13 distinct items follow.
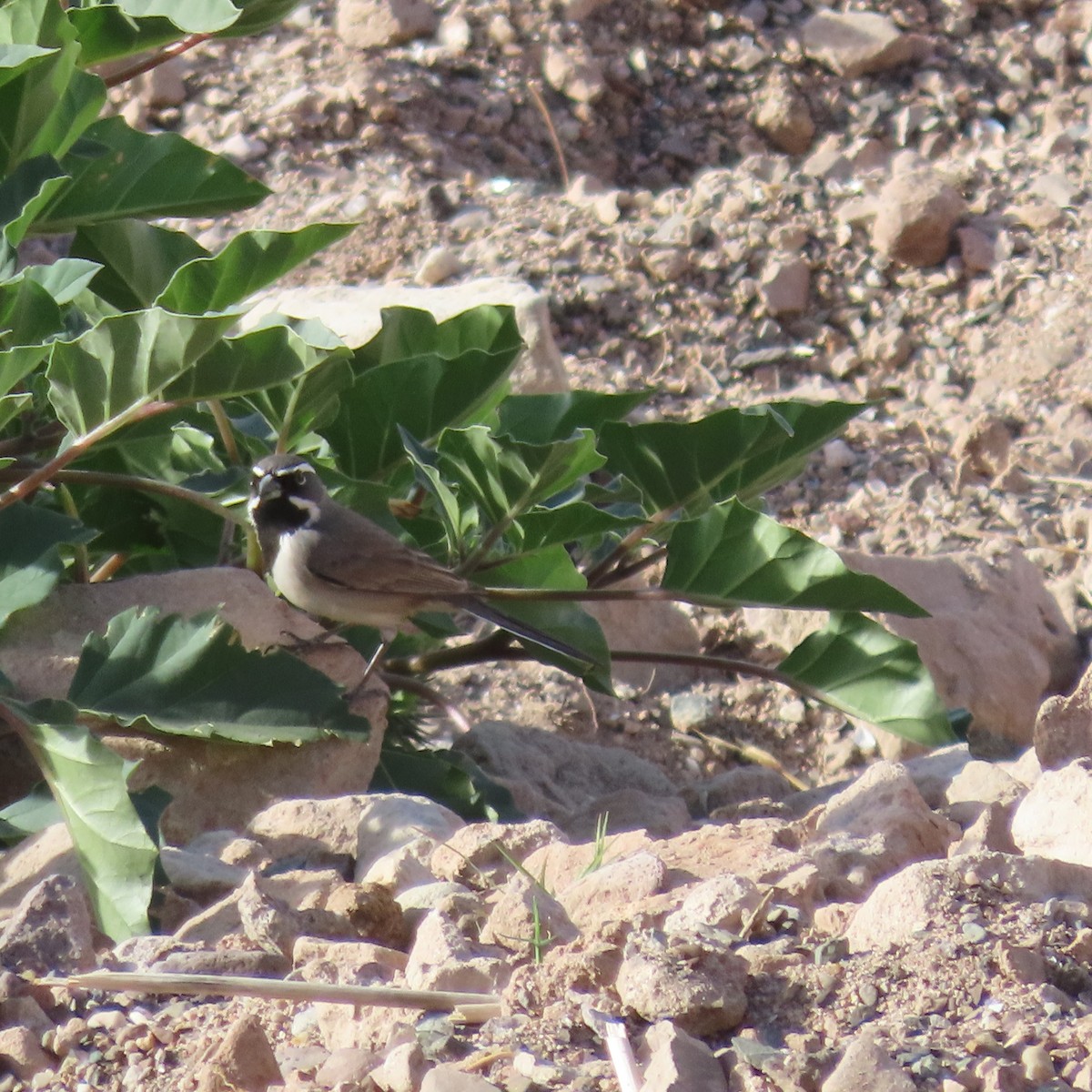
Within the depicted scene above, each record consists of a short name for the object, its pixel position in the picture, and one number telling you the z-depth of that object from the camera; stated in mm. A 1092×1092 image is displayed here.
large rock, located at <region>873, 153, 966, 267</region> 14992
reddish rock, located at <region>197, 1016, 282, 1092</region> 4652
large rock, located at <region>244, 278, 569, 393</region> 12555
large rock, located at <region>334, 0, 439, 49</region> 16766
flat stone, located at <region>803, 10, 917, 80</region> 16797
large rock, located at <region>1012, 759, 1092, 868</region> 5973
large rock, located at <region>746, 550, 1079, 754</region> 11141
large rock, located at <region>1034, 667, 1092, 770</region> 7141
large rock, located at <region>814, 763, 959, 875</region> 6254
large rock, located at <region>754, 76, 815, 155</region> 16687
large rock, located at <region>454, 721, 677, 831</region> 9797
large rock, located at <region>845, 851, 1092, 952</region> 4988
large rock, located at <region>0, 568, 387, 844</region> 7969
